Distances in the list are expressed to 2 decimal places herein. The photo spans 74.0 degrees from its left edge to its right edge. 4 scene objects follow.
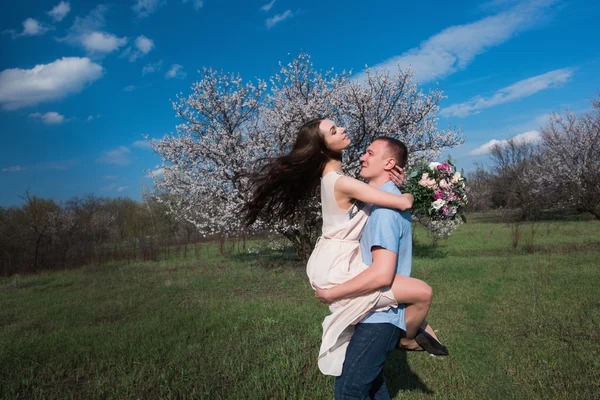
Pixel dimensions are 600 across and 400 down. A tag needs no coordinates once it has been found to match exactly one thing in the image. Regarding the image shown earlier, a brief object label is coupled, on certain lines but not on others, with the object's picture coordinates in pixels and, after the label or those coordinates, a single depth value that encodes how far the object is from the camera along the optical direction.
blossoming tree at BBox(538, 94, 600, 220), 25.72
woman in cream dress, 2.33
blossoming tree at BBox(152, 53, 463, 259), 13.70
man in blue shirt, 2.26
